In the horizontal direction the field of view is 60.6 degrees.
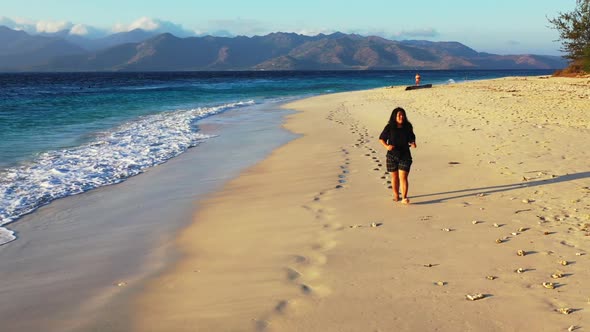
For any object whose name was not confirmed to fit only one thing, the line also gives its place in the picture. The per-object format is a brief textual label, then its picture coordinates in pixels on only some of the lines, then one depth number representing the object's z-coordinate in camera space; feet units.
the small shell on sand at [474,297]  14.23
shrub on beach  126.41
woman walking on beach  25.90
